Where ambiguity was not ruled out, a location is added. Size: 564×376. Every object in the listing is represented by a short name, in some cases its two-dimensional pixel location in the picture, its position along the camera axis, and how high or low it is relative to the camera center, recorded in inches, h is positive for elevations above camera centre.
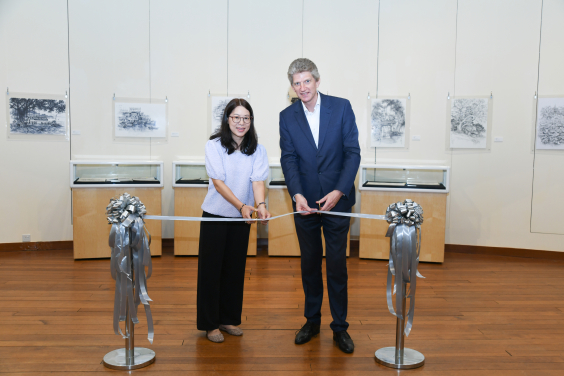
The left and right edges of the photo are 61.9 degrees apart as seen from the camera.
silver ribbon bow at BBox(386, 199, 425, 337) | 112.5 -23.3
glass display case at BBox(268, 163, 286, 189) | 234.5 -15.6
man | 122.9 -9.0
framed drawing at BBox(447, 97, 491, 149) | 245.9 +15.2
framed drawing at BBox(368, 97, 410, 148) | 252.8 +14.7
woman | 122.6 -14.9
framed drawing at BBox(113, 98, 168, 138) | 249.6 +13.5
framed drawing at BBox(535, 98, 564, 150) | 237.0 +14.8
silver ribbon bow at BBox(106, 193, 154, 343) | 111.0 -26.5
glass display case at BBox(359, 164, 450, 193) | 226.8 -14.1
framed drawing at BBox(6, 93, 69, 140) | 239.3 +12.5
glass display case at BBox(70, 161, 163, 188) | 223.9 -15.4
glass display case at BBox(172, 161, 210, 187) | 236.2 -14.0
